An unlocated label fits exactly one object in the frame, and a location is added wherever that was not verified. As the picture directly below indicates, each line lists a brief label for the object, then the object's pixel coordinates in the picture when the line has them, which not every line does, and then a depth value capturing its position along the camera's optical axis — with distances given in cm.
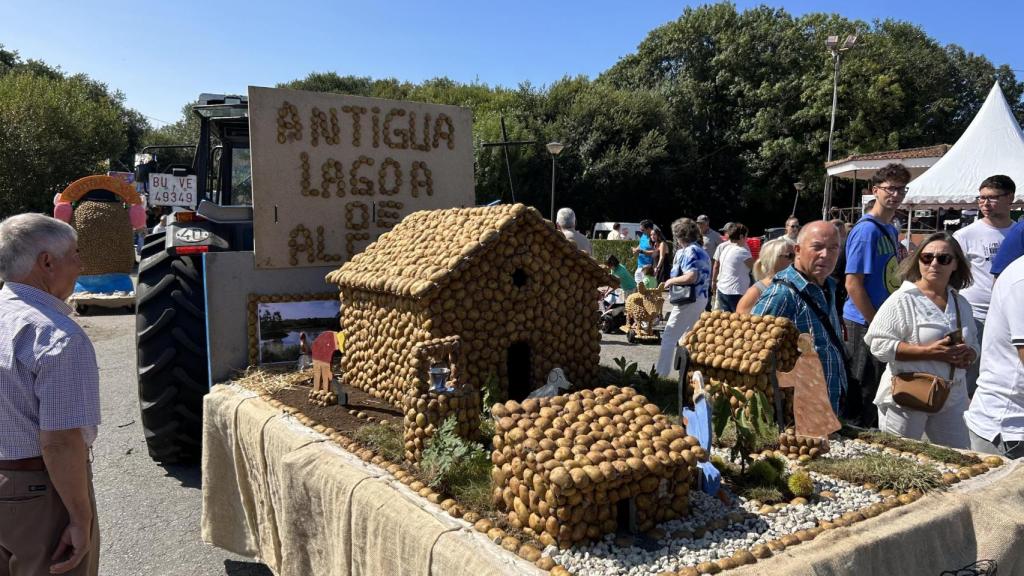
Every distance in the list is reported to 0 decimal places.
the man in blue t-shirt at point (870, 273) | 376
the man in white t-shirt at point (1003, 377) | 260
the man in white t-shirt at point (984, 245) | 418
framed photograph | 362
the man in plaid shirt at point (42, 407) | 195
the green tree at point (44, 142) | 2303
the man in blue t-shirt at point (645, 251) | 1008
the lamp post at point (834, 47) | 1855
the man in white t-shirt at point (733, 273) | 625
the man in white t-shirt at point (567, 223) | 597
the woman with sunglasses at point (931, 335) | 292
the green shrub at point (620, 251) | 1753
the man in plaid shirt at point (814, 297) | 294
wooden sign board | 360
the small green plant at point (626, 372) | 342
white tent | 1105
